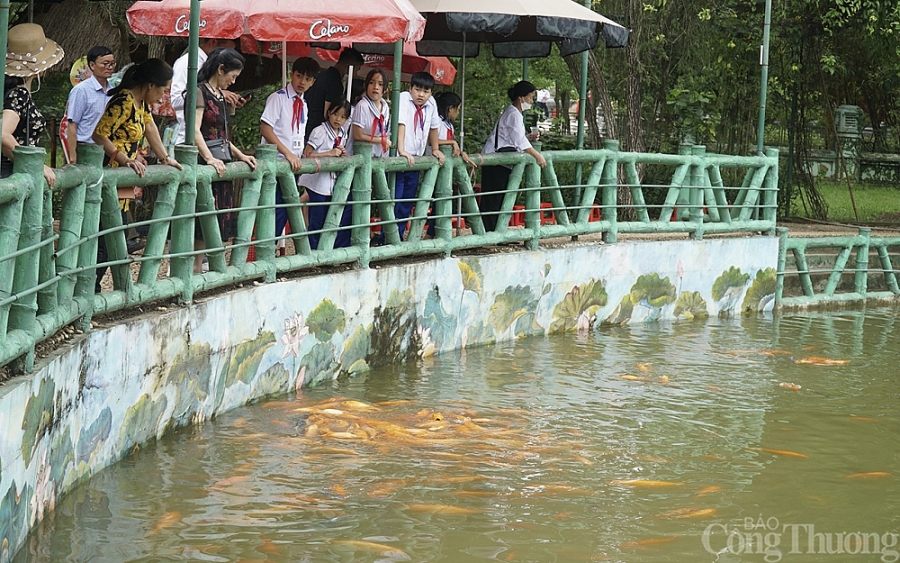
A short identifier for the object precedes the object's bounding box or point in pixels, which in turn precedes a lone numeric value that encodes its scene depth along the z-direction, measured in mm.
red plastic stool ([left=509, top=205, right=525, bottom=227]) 13688
